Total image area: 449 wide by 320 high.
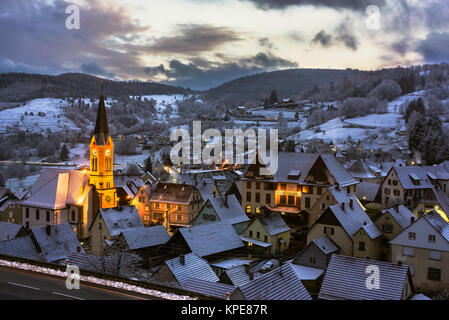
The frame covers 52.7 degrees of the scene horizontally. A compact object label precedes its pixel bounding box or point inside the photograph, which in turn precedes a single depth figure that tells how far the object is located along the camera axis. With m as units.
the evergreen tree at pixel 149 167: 111.89
